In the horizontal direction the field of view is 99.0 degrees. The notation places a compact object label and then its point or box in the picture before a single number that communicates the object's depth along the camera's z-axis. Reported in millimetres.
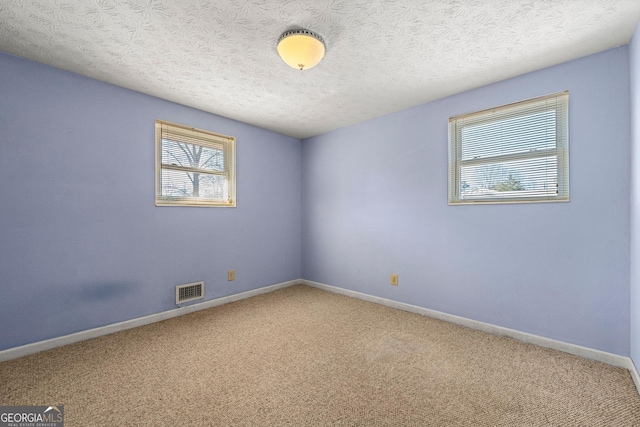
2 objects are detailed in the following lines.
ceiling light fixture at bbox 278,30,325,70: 1846
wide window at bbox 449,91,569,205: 2295
